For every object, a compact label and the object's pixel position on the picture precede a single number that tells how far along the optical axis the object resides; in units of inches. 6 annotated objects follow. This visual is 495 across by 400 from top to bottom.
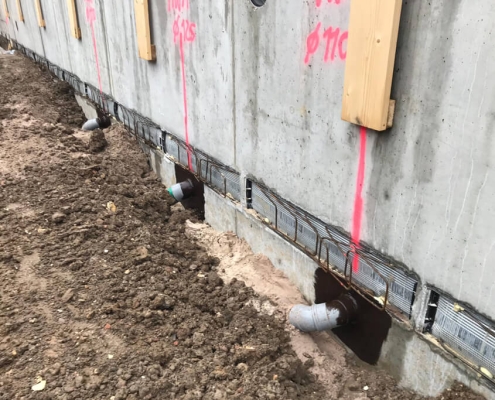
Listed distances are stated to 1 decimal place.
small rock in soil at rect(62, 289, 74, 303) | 142.3
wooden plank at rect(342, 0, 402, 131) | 97.6
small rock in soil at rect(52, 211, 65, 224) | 186.2
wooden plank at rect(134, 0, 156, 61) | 214.4
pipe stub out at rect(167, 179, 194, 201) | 218.2
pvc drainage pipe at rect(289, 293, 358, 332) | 132.3
